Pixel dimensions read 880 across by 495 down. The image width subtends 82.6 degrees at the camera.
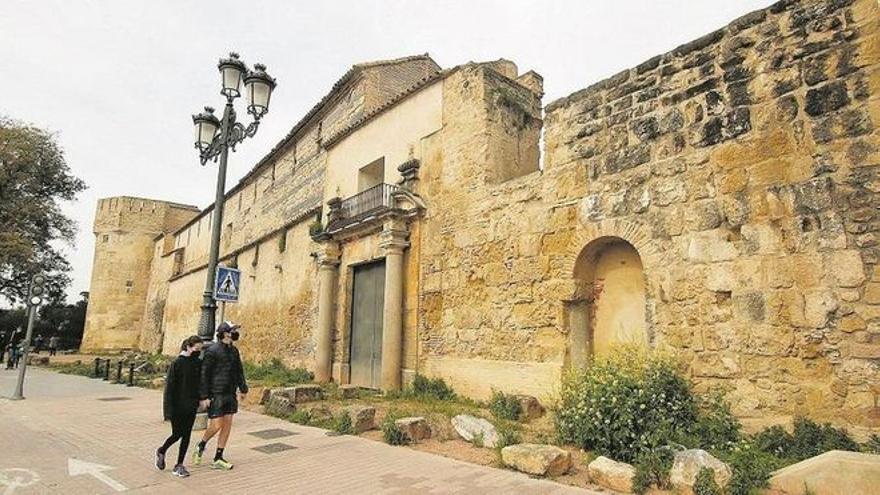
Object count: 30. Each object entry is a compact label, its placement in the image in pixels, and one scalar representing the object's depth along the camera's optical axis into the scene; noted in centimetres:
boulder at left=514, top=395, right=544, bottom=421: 740
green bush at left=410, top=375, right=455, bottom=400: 931
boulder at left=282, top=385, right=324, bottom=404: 889
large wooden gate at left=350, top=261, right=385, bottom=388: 1130
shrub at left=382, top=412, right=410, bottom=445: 612
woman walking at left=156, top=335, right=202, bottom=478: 507
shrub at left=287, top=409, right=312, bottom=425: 769
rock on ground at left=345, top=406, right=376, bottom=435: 683
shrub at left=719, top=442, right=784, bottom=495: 396
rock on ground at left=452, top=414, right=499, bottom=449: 588
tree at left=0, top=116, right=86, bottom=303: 2384
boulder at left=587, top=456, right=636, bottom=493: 431
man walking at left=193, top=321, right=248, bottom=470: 519
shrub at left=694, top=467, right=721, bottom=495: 393
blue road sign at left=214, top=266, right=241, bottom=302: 738
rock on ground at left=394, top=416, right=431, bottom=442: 617
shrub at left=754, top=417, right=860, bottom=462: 471
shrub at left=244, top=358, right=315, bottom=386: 1292
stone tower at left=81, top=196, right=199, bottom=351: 3475
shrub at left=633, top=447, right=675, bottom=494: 427
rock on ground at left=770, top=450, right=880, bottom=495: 360
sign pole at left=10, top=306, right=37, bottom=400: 1042
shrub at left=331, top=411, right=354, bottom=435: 685
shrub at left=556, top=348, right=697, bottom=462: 519
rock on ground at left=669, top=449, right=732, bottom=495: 406
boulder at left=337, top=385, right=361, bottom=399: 972
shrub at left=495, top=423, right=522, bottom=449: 563
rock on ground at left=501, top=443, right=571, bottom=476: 468
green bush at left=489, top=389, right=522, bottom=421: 739
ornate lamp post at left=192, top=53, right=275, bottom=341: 714
